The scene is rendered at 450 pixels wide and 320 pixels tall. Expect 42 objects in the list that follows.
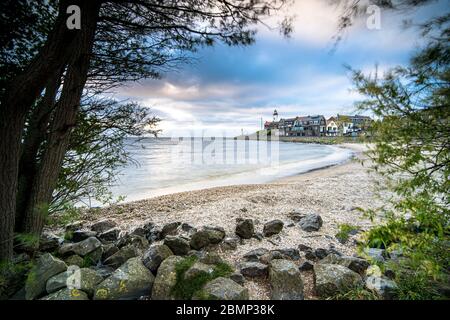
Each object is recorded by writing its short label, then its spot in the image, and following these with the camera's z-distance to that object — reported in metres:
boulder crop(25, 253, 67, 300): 2.42
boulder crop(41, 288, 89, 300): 2.26
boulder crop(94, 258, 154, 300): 2.38
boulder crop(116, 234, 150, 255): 3.81
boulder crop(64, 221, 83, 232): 5.33
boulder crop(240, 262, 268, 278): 2.87
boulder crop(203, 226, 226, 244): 3.80
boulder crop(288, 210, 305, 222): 5.38
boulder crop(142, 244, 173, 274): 2.91
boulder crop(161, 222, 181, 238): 4.42
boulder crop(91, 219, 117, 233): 5.12
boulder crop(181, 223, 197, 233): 4.70
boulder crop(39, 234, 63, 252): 3.41
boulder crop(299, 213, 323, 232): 4.66
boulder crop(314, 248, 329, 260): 3.46
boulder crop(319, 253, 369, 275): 2.91
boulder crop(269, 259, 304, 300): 2.49
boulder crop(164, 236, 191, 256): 3.44
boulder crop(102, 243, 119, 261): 3.47
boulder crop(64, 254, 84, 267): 3.10
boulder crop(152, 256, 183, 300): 2.44
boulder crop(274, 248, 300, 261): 3.41
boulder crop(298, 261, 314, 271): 3.06
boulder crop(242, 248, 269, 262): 3.33
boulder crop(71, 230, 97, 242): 4.21
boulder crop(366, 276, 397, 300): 2.41
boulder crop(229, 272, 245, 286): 2.68
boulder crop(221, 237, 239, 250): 3.79
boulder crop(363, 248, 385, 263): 3.24
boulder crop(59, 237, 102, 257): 3.30
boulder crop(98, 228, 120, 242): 4.38
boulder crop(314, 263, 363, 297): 2.54
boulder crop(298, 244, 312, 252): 3.68
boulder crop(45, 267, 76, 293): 2.40
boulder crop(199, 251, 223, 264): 2.94
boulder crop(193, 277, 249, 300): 2.21
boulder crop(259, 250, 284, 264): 3.17
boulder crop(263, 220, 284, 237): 4.37
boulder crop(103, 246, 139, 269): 3.21
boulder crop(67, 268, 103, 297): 2.42
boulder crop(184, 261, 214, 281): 2.51
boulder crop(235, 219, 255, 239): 4.21
